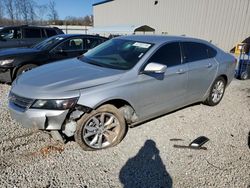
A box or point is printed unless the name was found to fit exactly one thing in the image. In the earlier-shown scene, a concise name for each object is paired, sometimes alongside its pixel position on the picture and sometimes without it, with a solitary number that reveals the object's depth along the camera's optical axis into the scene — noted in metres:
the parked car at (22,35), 9.14
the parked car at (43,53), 5.77
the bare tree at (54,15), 51.01
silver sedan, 2.83
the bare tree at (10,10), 32.22
